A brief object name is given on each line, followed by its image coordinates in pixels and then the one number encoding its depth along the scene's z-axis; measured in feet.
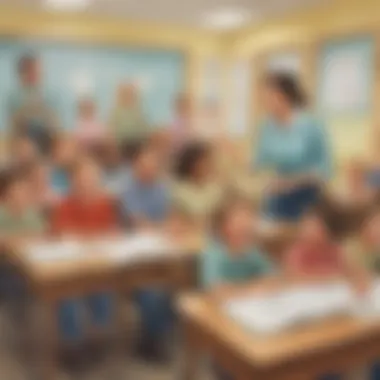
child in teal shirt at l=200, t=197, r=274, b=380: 6.10
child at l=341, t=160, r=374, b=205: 8.49
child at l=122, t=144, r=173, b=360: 8.25
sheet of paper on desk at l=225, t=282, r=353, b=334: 4.62
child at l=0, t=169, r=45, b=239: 8.48
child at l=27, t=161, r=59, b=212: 9.20
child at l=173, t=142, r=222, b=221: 8.62
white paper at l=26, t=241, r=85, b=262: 6.66
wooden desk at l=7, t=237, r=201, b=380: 6.25
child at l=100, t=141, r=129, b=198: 9.48
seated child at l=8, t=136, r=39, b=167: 11.14
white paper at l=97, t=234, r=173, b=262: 6.72
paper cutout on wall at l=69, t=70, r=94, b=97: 15.99
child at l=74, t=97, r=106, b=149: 13.29
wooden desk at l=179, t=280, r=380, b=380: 4.22
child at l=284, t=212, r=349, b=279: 6.32
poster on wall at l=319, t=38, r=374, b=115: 13.08
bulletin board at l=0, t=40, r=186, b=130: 15.26
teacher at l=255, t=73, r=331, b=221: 8.07
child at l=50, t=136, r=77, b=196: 10.92
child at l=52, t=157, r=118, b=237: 8.39
